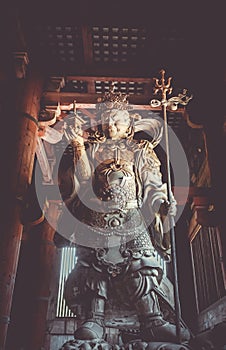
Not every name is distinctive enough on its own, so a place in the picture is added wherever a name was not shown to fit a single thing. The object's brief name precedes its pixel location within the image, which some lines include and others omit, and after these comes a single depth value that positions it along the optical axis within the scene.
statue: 3.04
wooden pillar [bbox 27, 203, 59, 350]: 5.36
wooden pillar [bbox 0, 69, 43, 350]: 3.27
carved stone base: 2.55
